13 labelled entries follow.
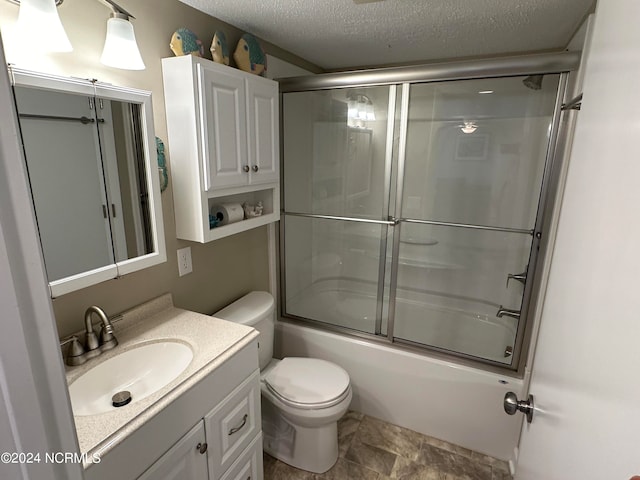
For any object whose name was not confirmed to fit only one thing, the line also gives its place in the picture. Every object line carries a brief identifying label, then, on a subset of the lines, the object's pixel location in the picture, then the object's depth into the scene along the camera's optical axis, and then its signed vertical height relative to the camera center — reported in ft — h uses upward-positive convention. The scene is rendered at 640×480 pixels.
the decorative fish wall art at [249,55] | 5.45 +1.60
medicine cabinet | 3.48 -0.23
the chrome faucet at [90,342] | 3.90 -2.12
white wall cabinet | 4.60 +0.31
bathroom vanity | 3.01 -2.45
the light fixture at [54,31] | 3.24 +1.21
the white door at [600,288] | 1.50 -0.65
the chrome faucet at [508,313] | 6.41 -2.79
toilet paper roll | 5.62 -0.88
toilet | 5.57 -3.79
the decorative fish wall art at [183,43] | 4.62 +1.48
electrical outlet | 5.39 -1.60
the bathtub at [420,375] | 6.19 -4.05
